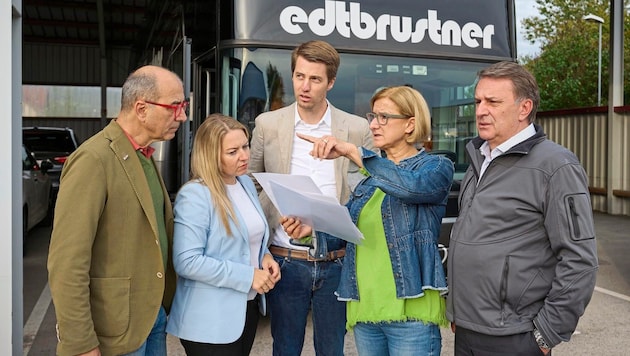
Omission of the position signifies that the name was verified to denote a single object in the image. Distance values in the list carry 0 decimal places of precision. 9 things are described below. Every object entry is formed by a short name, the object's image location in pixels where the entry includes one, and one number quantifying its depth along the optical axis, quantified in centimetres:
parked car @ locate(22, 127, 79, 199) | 1172
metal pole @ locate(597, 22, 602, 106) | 2284
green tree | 2441
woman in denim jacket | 232
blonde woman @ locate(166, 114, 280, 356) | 231
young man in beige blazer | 282
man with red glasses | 199
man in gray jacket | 201
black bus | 431
